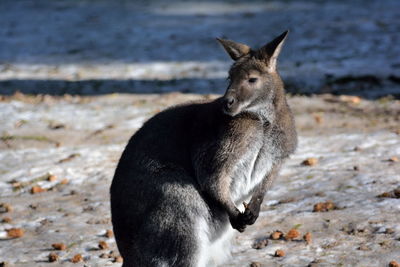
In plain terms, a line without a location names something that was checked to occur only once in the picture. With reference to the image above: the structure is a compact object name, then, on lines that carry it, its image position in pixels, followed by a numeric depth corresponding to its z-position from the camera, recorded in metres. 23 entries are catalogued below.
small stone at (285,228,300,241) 9.45
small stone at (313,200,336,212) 10.26
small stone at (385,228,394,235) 9.18
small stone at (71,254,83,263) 9.30
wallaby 7.54
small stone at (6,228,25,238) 10.32
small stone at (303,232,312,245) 9.26
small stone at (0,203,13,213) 11.32
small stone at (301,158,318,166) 12.24
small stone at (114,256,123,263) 9.21
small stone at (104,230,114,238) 9.98
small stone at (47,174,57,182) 12.58
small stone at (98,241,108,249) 9.62
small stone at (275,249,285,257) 8.97
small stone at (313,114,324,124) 14.67
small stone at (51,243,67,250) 9.74
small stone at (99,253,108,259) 9.37
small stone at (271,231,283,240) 9.52
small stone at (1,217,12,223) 10.86
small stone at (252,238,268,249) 9.36
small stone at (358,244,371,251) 8.83
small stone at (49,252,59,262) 9.42
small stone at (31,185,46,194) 12.12
